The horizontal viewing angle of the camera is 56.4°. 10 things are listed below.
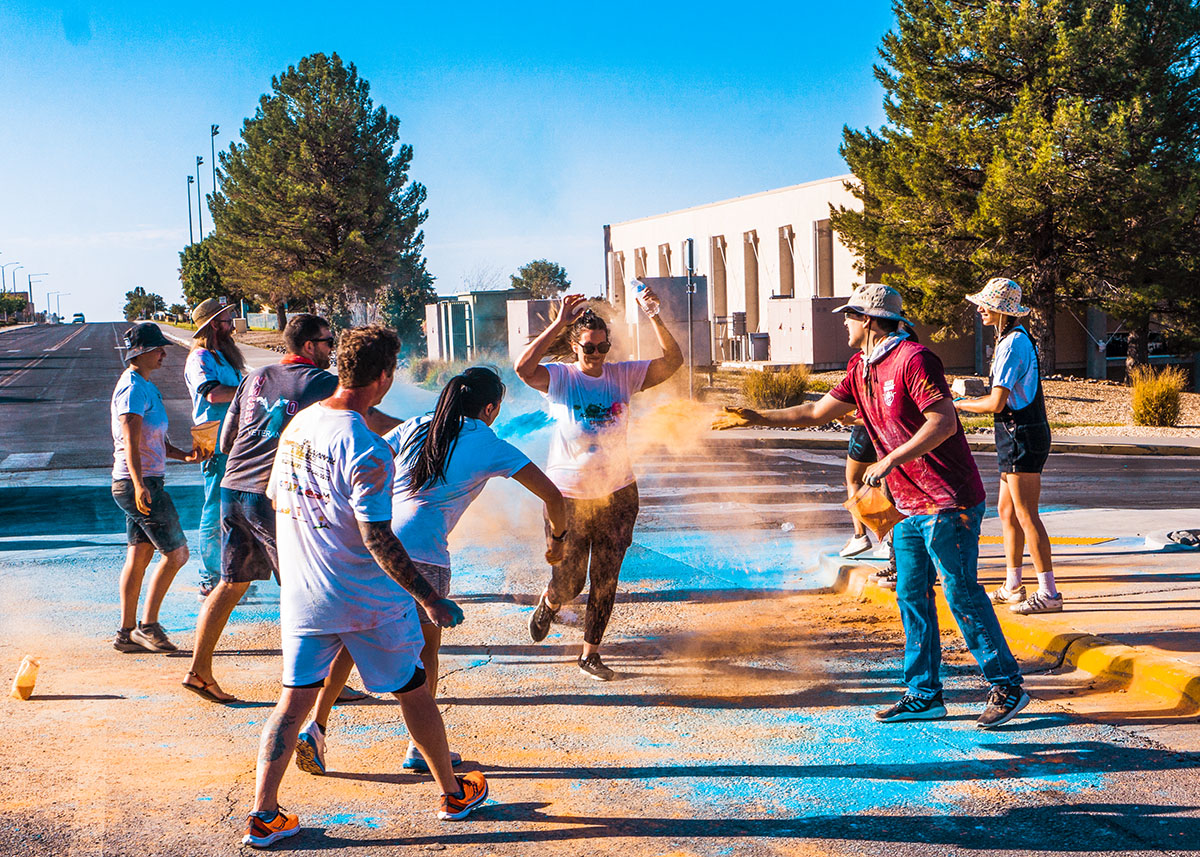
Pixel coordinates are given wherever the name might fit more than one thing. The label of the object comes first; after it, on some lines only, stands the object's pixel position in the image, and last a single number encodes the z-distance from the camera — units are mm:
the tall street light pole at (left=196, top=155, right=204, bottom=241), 101250
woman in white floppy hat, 6082
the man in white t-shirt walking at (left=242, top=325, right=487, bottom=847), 3623
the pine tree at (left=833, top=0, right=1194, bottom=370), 23906
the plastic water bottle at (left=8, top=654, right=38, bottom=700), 5301
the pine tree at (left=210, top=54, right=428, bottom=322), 44500
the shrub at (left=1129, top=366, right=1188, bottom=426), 20266
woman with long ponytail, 4340
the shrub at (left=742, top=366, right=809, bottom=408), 21531
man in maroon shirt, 4734
